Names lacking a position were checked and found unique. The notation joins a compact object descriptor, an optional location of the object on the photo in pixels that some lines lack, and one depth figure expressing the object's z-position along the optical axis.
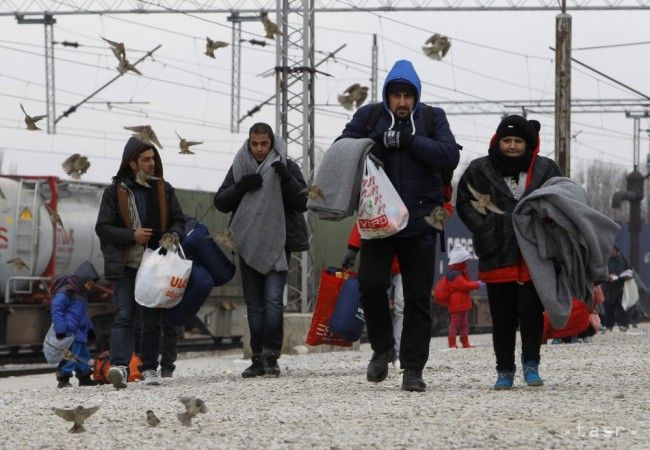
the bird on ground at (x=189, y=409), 13.59
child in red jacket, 39.69
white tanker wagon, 47.47
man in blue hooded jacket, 17.28
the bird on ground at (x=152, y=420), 13.77
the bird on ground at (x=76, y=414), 13.47
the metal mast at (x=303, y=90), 44.91
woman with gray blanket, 17.50
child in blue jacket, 27.52
